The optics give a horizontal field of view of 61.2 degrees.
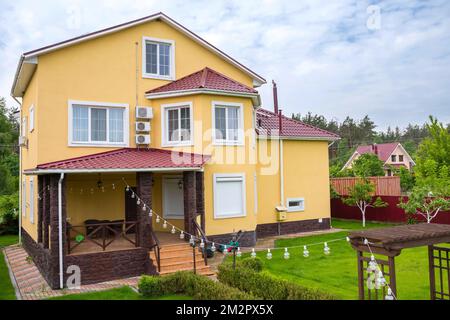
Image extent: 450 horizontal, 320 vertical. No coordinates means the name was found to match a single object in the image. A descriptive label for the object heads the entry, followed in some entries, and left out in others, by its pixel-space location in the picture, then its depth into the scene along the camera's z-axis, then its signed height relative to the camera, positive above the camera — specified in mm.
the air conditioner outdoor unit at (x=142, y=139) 14578 +1536
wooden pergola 6820 -1263
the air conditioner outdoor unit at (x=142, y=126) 14453 +2010
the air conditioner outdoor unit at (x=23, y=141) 16392 +1731
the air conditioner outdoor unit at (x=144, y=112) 14445 +2534
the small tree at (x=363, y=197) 21297 -1285
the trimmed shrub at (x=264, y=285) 7711 -2449
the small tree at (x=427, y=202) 18203 -1407
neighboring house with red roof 54375 +2923
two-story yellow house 12266 +1474
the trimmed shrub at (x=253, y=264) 10610 -2442
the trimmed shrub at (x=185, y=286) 8758 -2676
